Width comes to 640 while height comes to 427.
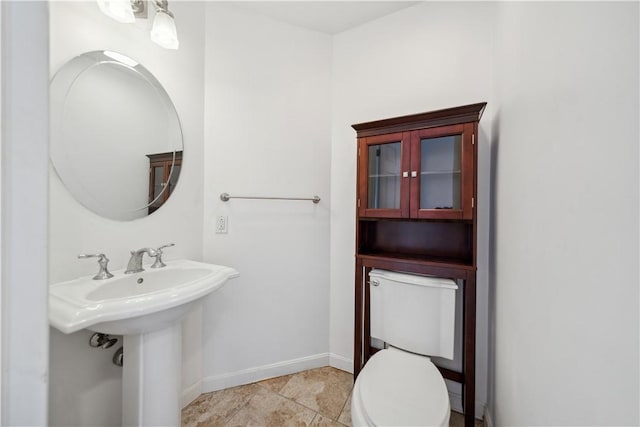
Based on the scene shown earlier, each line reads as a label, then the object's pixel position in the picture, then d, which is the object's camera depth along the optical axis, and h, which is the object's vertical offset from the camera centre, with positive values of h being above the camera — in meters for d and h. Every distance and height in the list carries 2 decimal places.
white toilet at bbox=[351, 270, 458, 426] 0.93 -0.68
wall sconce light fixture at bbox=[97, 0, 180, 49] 1.15 +0.89
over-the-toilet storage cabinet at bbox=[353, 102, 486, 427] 1.29 +0.06
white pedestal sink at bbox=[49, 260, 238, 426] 0.84 -0.38
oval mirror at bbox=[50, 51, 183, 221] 1.10 +0.36
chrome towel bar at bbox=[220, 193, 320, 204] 1.62 +0.10
